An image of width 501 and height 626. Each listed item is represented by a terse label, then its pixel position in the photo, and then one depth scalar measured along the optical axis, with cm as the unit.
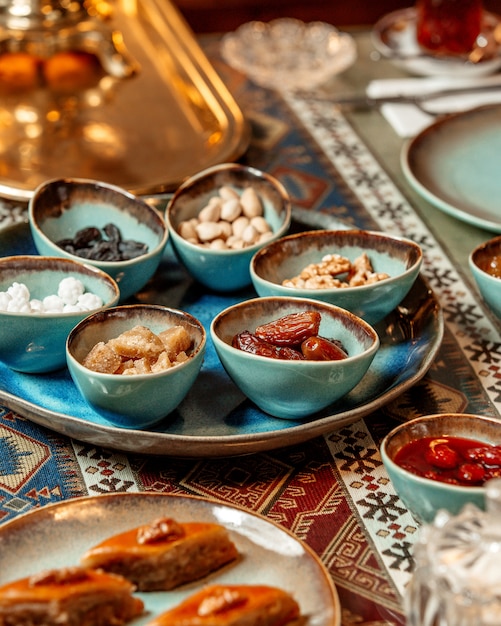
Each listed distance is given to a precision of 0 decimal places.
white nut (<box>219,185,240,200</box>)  133
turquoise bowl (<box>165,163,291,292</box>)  121
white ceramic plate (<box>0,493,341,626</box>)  76
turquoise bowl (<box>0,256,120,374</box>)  102
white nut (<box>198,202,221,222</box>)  129
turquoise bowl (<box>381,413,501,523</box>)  80
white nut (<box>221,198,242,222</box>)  130
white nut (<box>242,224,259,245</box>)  126
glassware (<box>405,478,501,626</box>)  67
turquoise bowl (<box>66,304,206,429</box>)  93
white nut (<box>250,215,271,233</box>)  128
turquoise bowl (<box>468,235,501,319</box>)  115
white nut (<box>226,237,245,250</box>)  125
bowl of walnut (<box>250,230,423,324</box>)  111
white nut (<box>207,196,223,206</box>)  131
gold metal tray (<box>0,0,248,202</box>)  153
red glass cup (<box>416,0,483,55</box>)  185
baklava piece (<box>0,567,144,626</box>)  69
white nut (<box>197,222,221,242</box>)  126
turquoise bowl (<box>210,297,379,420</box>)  94
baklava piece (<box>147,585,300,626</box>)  69
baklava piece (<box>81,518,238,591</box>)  75
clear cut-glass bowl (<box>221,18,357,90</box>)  190
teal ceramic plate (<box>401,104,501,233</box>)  145
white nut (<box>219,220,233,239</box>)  128
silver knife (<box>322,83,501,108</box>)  178
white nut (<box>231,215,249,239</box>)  128
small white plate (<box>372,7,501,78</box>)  187
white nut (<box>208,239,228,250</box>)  125
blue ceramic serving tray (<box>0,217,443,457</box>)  93
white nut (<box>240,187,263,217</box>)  131
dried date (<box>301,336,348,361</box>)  97
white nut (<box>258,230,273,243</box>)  125
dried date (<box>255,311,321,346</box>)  100
